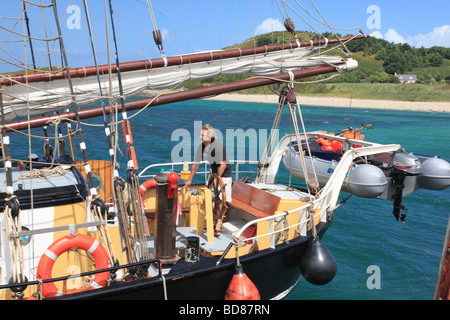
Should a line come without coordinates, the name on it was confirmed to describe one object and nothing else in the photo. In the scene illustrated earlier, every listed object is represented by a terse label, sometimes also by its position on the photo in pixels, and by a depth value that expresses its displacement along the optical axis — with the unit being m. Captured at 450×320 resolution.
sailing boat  5.84
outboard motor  11.33
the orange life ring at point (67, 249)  5.54
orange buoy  6.38
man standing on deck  7.97
